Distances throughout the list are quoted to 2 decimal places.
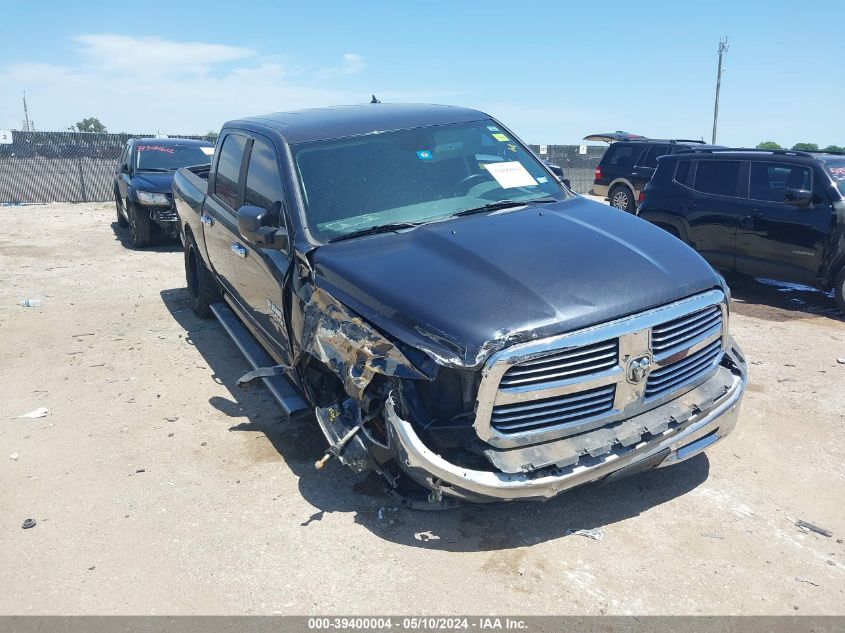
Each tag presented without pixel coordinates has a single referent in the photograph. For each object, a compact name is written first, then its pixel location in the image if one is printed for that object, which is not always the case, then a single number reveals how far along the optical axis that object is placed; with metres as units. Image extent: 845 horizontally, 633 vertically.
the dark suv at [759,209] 7.84
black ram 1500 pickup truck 3.15
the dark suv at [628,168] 16.08
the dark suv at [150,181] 11.72
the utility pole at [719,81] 48.16
